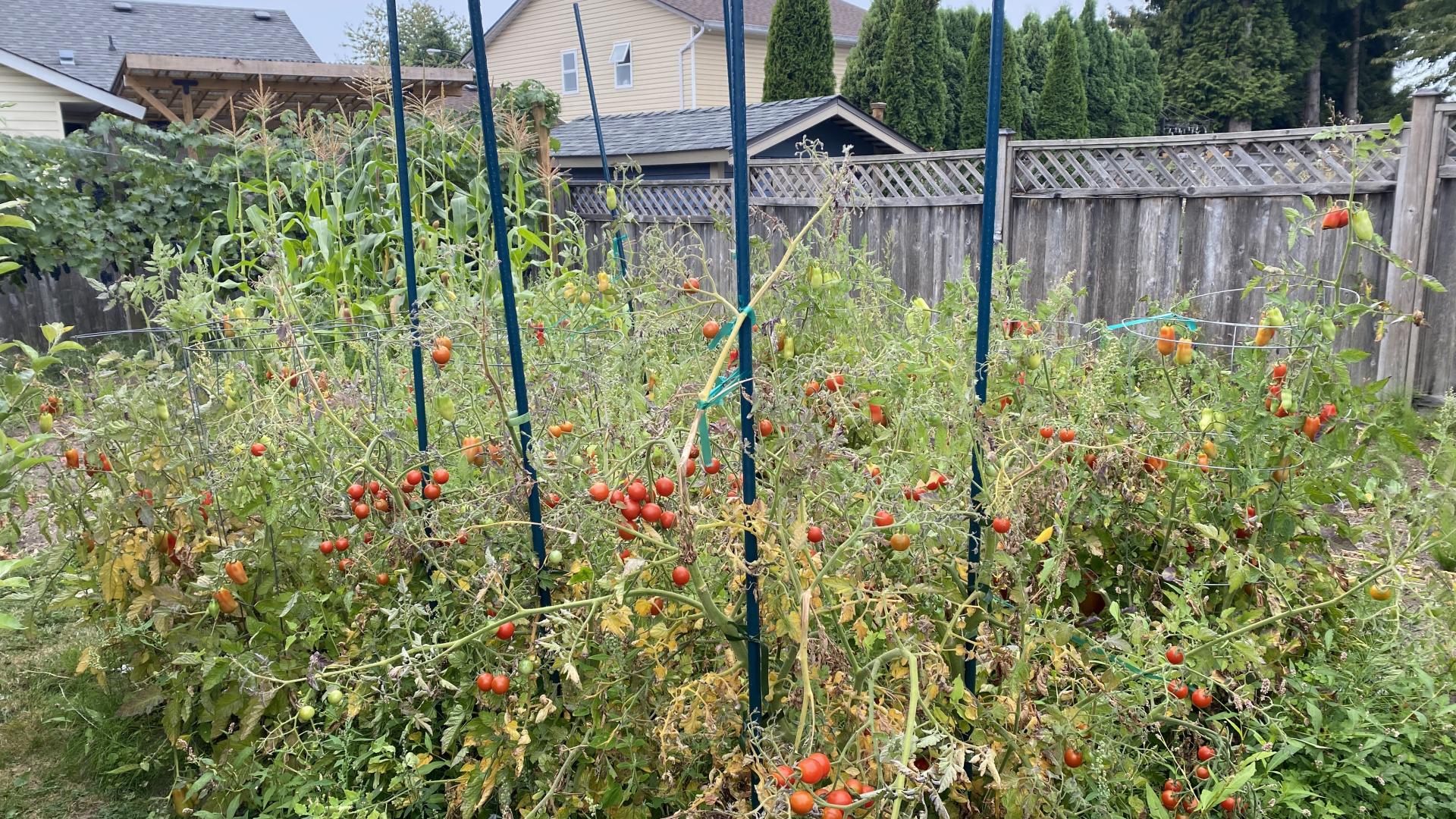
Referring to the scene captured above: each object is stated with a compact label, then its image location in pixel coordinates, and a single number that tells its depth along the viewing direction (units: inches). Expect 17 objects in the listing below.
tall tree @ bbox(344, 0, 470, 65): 1127.6
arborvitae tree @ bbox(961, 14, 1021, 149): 606.3
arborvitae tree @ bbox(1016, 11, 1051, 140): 713.0
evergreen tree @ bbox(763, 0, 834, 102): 557.0
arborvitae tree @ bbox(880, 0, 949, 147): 607.5
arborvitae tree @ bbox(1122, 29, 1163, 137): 816.9
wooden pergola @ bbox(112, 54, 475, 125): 334.0
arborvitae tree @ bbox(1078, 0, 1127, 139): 764.0
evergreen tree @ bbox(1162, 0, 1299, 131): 803.4
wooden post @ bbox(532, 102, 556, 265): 271.3
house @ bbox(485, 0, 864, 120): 692.7
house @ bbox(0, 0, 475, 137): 350.9
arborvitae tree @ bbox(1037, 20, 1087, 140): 674.8
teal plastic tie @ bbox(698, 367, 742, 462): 55.4
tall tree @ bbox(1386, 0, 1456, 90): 771.8
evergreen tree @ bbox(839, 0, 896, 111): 632.4
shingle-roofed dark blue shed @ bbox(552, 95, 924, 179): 383.6
